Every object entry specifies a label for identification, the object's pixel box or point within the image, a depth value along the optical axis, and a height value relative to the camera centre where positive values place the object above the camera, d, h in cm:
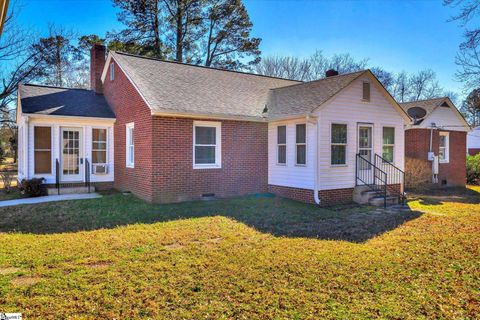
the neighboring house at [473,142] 3512 +180
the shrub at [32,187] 1206 -104
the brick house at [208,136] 1091 +82
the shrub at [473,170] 2039 -73
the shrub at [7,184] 1367 -105
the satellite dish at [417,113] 1730 +243
